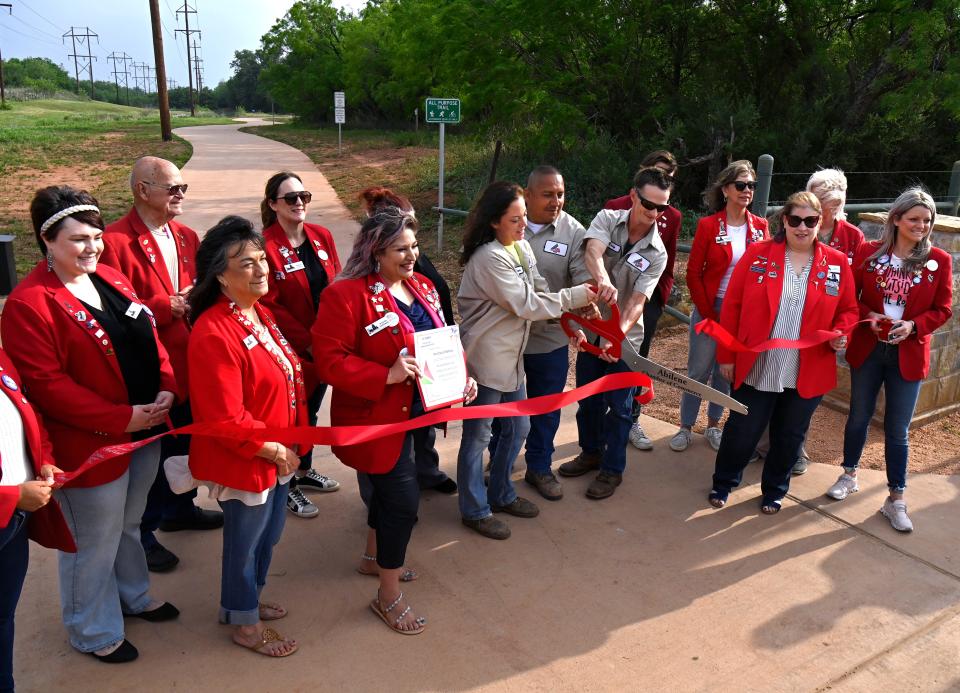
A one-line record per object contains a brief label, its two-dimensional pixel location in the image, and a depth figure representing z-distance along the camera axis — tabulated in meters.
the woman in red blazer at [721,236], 4.80
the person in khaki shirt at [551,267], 4.33
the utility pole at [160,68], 27.41
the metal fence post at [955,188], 7.12
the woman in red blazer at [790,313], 4.25
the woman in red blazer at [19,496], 2.52
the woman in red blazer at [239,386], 2.86
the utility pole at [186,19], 79.04
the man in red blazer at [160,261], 3.59
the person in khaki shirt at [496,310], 3.87
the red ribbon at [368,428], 2.86
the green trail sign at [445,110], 11.20
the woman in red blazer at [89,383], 2.76
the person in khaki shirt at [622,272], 4.39
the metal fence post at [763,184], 6.01
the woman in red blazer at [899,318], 4.32
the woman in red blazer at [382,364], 3.26
